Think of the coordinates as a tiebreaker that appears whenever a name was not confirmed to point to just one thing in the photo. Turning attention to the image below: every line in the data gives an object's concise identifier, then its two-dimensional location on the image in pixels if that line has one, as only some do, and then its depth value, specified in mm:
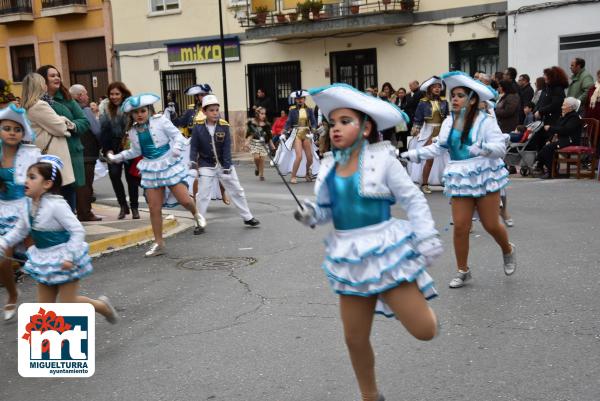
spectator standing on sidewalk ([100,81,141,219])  10719
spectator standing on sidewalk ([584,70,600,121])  13922
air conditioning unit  19422
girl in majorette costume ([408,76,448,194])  12531
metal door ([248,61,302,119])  24422
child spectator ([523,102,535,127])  15828
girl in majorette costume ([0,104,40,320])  6098
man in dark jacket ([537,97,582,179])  13791
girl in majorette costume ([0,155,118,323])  5137
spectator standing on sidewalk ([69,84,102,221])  10594
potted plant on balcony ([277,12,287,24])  23078
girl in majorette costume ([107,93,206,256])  8383
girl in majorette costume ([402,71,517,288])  6289
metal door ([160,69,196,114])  26734
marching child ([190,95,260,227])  9984
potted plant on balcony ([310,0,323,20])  22234
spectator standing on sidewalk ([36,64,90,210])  8961
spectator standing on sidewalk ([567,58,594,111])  15039
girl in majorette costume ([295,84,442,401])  3807
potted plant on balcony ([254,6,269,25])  23469
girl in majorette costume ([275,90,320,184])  15188
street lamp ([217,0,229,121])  22109
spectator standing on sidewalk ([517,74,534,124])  16594
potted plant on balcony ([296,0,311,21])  22269
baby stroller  14328
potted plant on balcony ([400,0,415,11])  20875
